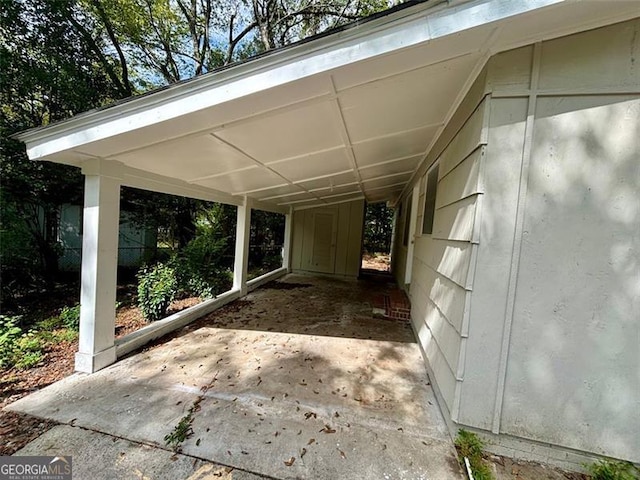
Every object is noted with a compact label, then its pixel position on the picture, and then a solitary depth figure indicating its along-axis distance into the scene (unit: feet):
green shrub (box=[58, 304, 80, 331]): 12.61
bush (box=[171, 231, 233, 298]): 17.57
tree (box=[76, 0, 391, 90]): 28.25
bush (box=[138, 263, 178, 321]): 13.56
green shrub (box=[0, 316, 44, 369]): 9.29
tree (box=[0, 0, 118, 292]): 15.98
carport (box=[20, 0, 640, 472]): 5.46
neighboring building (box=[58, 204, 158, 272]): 24.81
